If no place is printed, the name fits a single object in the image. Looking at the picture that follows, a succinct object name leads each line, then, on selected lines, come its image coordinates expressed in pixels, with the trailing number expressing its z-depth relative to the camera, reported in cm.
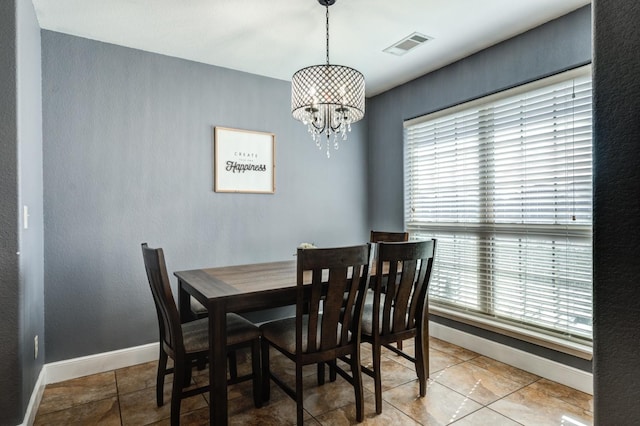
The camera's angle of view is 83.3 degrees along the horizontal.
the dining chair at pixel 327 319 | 184
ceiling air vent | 273
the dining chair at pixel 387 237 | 302
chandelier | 230
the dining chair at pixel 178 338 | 183
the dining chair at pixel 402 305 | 206
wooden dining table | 178
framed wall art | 320
